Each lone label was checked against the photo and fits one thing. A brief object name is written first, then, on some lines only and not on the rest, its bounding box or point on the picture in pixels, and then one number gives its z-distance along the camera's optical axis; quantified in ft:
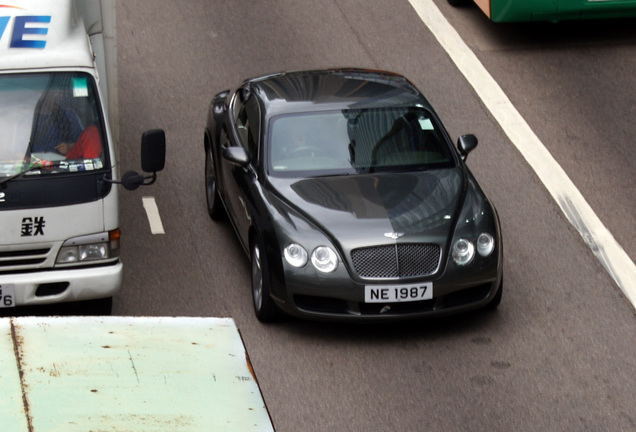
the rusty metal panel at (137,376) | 29.01
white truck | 57.98
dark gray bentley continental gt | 61.16
